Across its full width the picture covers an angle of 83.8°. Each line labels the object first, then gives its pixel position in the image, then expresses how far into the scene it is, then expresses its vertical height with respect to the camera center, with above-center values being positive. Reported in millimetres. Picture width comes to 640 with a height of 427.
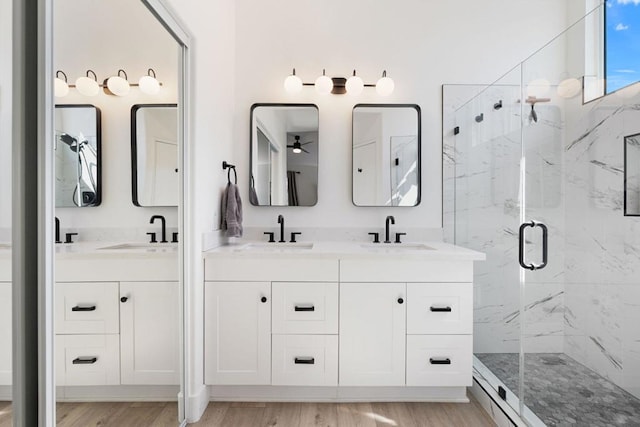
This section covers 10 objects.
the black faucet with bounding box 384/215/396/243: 2535 -97
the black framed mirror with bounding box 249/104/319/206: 2590 +382
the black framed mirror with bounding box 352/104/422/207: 2576 +407
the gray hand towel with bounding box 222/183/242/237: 2311 -19
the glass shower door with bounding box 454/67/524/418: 1956 -22
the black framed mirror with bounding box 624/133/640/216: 1381 +146
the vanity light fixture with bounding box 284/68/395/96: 2516 +889
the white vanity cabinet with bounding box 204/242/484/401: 2010 -616
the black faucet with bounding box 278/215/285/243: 2543 -118
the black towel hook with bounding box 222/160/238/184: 2396 +284
